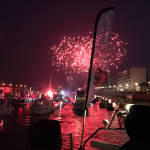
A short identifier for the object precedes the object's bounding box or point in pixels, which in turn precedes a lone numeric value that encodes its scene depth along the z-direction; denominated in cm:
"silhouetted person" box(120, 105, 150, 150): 228
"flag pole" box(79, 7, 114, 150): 500
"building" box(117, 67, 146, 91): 11512
